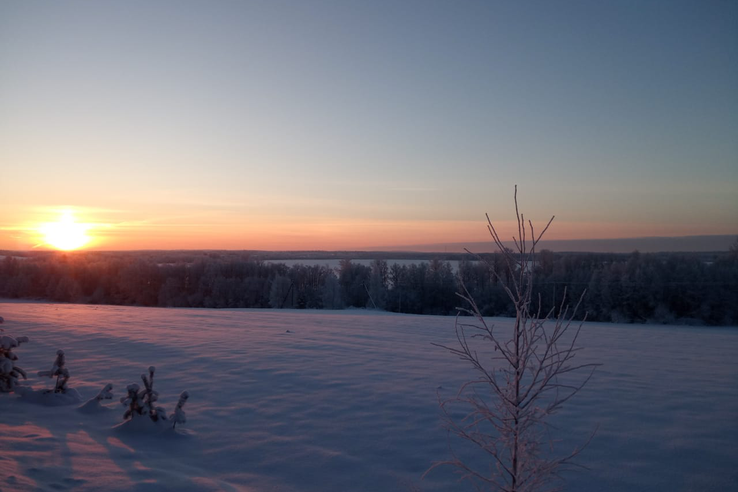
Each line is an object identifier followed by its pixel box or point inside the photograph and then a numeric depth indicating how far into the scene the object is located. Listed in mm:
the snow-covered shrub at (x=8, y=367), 5004
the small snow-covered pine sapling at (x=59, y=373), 4965
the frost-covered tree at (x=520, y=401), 2207
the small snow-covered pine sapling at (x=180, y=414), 4282
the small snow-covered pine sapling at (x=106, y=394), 4684
